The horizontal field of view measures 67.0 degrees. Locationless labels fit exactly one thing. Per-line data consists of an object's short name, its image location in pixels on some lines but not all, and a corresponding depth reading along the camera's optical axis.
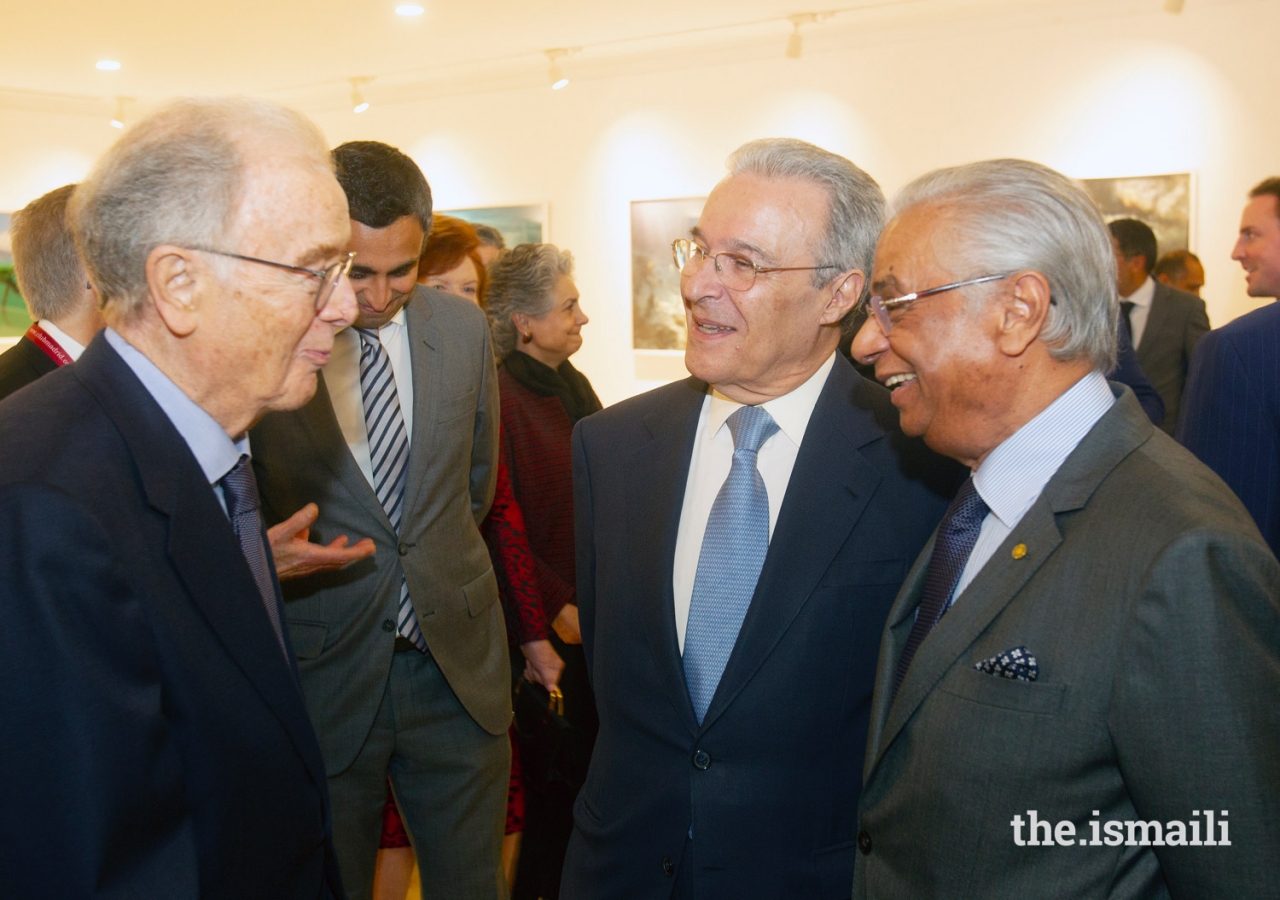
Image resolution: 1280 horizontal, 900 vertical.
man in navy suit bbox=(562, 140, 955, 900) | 1.67
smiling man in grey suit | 1.11
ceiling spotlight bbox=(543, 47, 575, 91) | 7.61
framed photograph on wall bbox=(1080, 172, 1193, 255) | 6.18
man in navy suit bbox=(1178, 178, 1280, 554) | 2.48
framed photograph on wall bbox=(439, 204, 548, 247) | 8.38
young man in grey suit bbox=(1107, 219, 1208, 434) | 5.62
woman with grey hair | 3.32
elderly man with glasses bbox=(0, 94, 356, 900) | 1.07
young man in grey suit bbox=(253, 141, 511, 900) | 2.29
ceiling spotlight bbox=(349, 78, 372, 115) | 8.46
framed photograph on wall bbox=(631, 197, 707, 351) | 7.79
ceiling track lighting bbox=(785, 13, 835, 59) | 6.64
